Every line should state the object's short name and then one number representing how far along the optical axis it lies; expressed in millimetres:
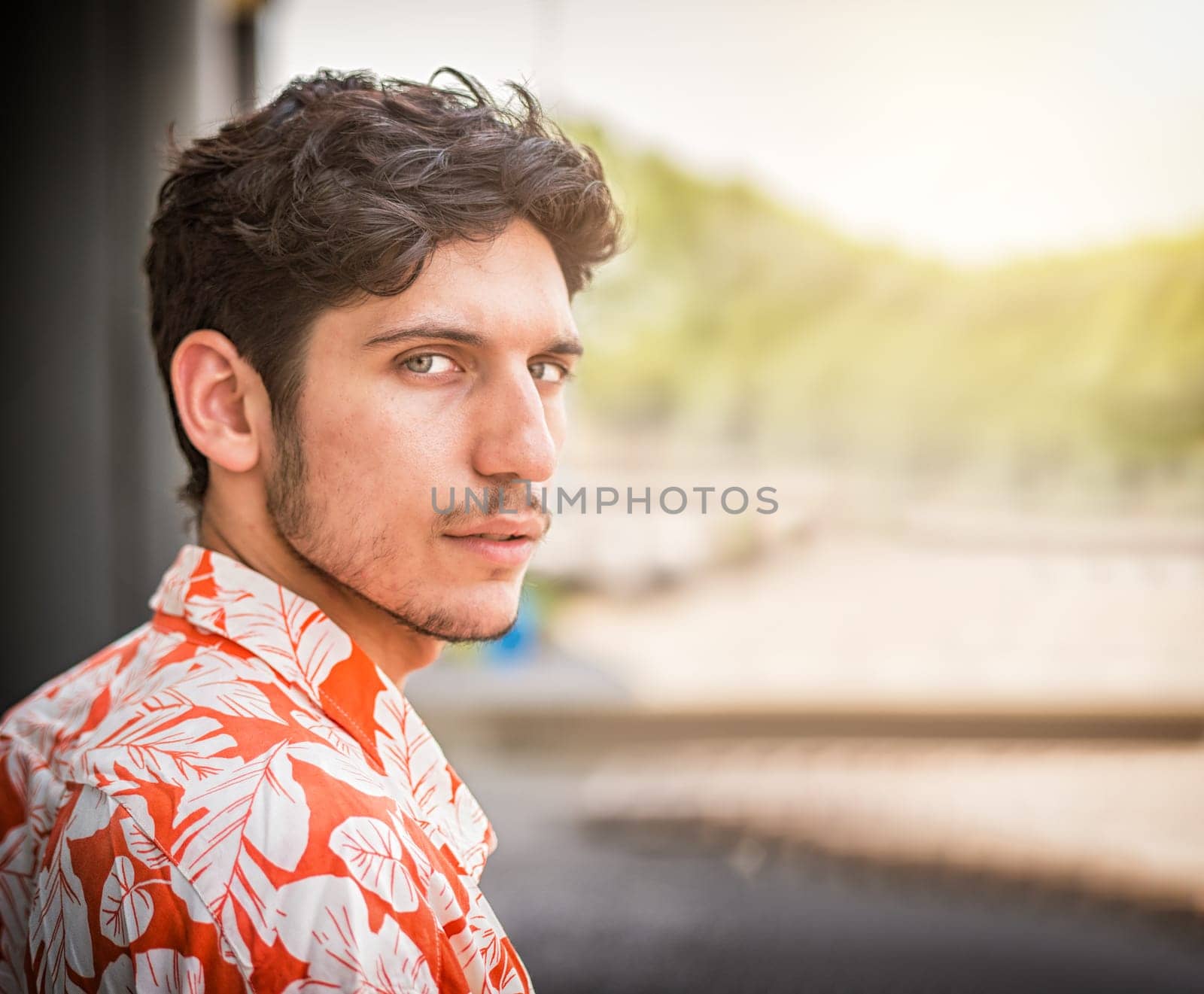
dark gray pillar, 2168
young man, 688
